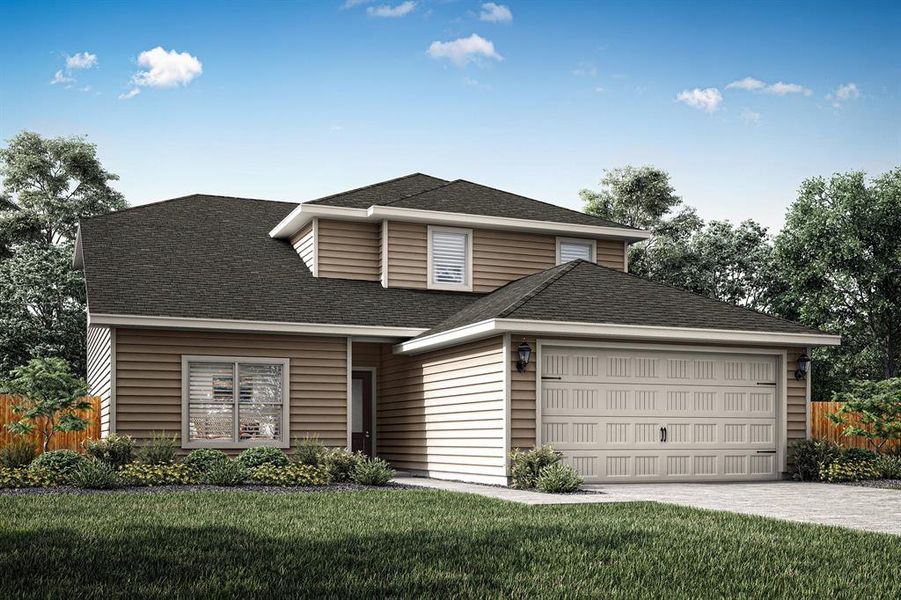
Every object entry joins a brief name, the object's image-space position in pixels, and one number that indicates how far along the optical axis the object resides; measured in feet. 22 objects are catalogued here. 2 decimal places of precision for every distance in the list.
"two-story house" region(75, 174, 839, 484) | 57.16
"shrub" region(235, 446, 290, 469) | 54.90
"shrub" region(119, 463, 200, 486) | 50.64
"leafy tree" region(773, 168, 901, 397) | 104.78
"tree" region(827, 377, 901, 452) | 64.39
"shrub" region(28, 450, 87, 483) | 49.42
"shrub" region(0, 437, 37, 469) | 51.65
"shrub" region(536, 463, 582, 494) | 50.26
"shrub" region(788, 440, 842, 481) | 60.90
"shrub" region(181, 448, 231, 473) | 53.88
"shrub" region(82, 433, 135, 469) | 55.06
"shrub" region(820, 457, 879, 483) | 59.72
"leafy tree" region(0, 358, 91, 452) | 54.49
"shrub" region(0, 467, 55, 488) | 48.11
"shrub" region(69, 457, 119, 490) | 47.55
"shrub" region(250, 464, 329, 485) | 52.47
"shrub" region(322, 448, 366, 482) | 54.49
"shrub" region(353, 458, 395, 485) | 52.08
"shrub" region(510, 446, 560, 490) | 52.95
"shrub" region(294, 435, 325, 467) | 56.75
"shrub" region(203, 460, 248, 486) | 50.57
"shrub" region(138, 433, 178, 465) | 54.03
